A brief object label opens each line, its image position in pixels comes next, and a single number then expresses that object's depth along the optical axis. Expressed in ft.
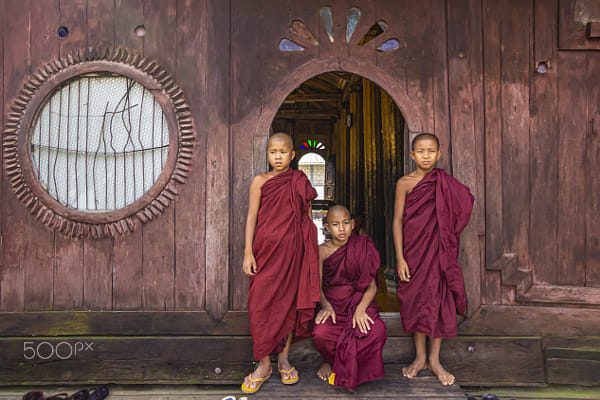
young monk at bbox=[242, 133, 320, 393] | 7.39
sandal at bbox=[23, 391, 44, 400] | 7.65
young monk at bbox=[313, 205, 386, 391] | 7.30
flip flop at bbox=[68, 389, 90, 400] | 7.60
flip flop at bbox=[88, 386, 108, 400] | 7.69
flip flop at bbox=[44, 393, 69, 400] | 7.66
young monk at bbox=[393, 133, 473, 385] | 7.68
